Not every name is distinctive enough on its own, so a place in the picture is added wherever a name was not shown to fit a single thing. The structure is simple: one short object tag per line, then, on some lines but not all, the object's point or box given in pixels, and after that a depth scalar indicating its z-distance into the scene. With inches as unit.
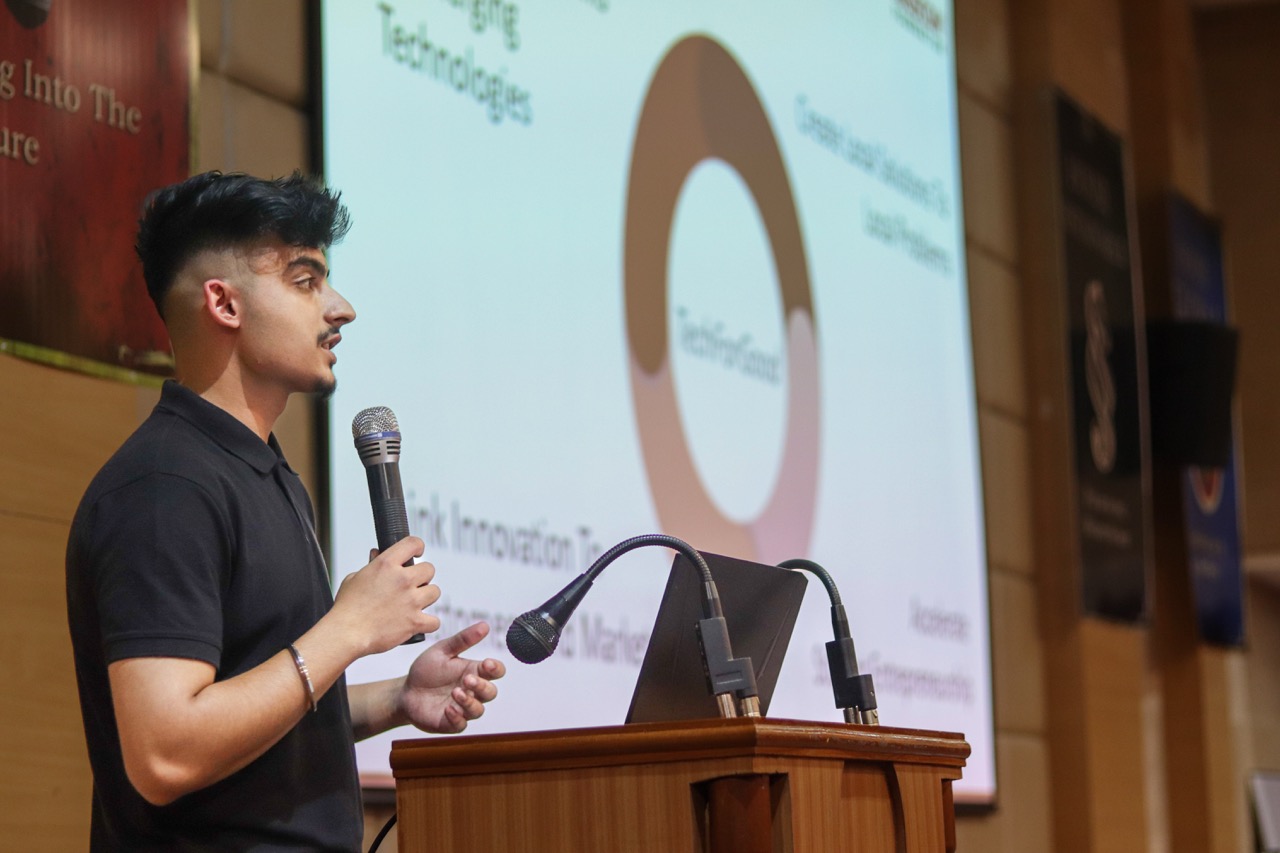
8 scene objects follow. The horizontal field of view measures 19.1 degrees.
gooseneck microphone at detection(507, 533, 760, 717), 184.4
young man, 175.3
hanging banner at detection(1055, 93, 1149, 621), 457.7
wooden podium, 176.4
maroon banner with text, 217.0
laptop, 189.5
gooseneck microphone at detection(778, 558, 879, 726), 198.1
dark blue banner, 530.2
